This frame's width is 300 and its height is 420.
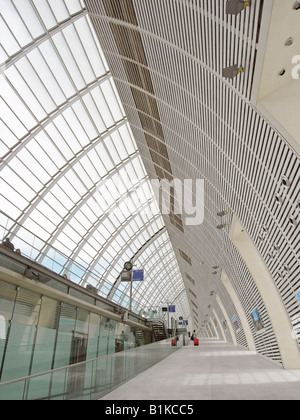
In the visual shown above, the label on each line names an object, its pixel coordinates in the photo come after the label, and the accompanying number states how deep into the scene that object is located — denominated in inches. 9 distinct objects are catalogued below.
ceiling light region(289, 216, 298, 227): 335.3
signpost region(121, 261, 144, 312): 1171.7
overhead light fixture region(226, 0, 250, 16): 235.0
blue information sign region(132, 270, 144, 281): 1167.4
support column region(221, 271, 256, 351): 990.4
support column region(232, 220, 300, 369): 509.7
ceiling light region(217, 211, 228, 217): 572.2
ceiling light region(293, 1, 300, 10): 220.2
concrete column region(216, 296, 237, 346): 1347.1
